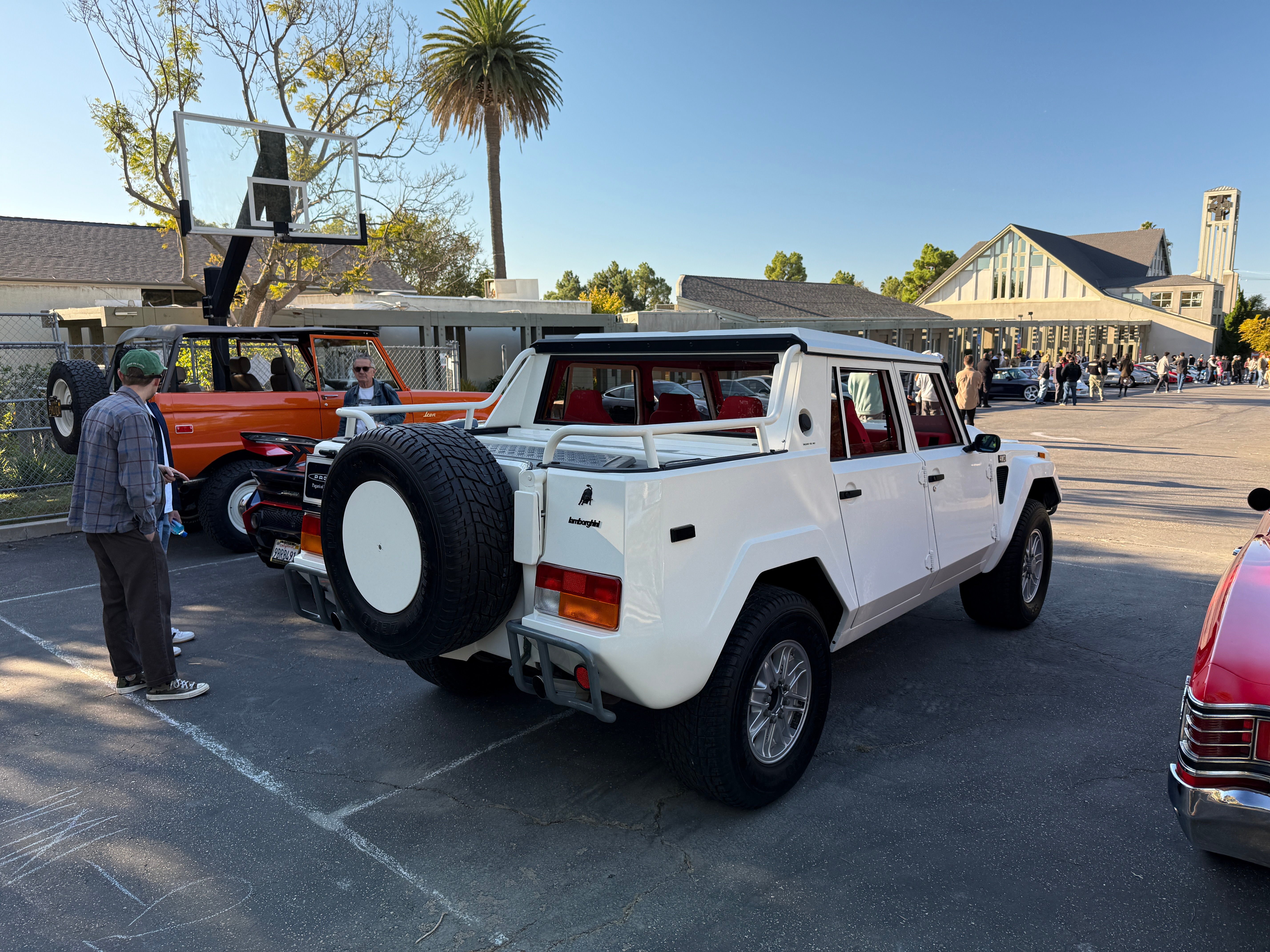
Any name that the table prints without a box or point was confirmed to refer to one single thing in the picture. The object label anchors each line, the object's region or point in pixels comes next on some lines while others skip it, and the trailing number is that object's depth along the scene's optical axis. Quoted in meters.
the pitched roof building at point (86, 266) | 27.12
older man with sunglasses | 7.84
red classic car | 2.33
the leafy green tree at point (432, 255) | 18.38
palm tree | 30.17
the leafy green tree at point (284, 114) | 15.16
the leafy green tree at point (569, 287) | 99.00
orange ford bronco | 7.66
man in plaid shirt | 4.31
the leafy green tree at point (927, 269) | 90.94
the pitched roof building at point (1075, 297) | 64.31
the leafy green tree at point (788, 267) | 100.31
